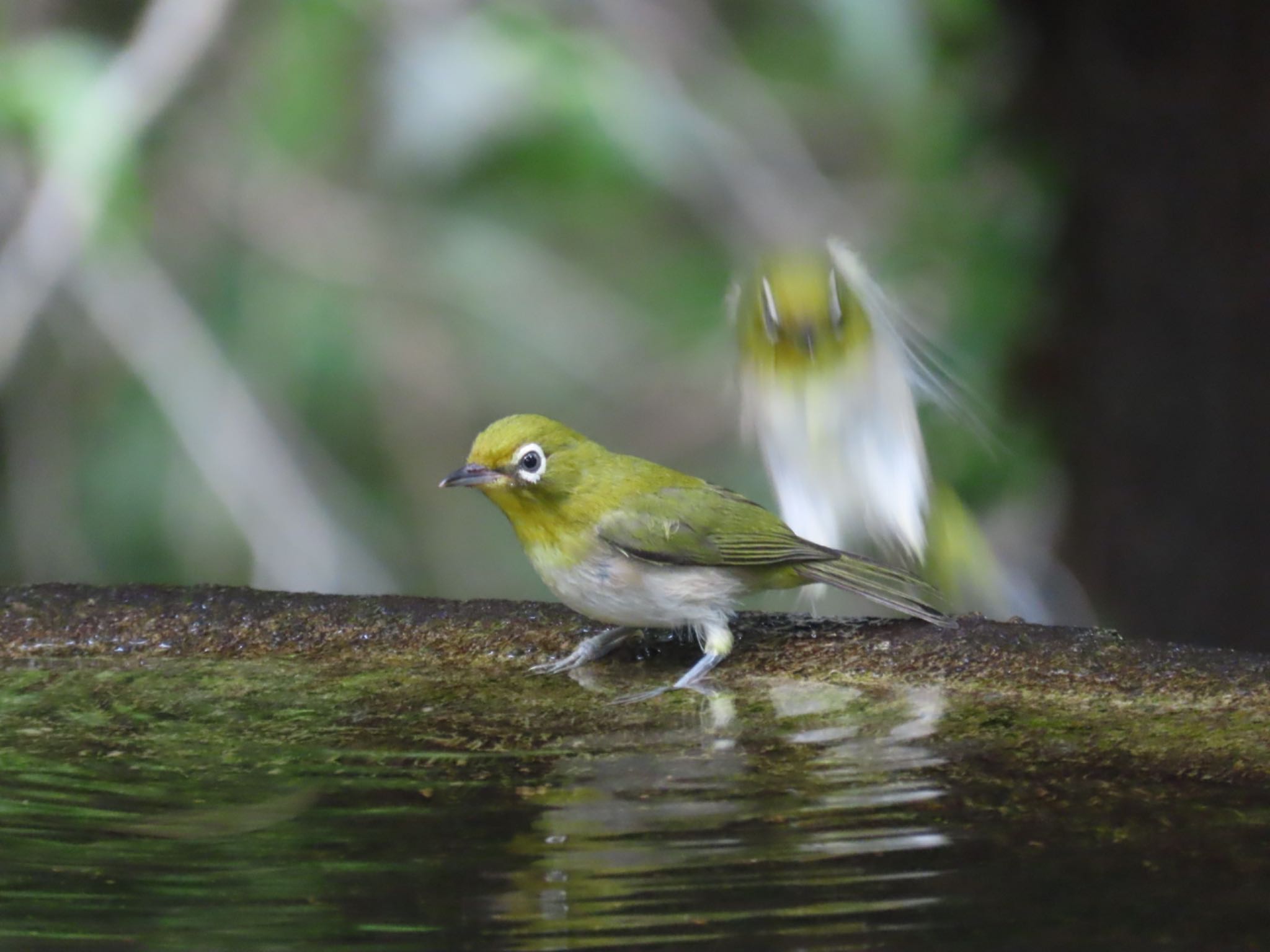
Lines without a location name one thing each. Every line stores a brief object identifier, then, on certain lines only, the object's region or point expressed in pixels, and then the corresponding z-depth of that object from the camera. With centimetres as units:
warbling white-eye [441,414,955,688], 555
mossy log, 427
